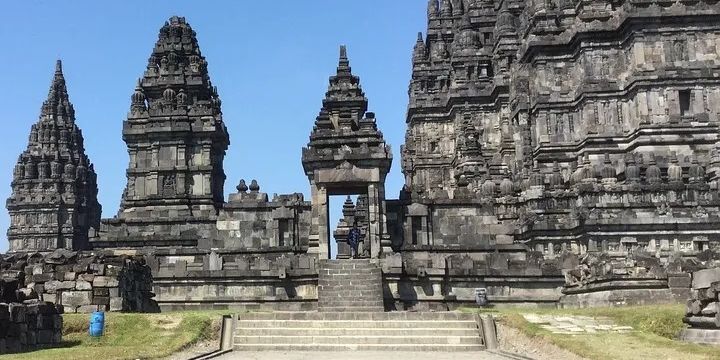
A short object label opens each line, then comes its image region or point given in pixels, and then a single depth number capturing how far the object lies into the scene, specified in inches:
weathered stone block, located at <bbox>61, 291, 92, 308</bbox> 909.2
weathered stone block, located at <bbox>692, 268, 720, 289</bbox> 709.9
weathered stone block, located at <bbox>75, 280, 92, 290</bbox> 914.1
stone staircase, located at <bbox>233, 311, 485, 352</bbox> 770.2
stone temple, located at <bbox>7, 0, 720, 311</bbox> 1140.5
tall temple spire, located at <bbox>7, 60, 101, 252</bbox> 2874.0
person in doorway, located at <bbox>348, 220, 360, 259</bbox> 1409.9
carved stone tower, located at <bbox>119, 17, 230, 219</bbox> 1801.2
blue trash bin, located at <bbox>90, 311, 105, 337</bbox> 764.0
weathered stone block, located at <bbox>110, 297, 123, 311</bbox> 904.9
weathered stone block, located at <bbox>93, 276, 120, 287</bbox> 915.4
